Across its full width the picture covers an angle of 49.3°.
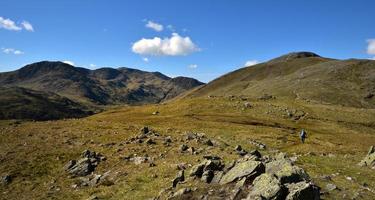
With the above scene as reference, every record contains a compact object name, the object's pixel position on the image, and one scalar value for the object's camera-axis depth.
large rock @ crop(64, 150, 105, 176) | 34.41
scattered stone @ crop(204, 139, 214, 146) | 41.76
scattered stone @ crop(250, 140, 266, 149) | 49.43
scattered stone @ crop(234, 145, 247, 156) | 38.03
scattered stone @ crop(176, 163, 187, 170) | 30.82
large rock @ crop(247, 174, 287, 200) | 20.66
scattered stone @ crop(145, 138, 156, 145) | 41.61
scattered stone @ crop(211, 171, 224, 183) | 25.30
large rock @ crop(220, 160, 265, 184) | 23.74
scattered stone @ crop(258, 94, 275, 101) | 124.80
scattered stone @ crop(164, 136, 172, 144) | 41.91
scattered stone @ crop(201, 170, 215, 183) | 25.89
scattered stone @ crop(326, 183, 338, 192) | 25.25
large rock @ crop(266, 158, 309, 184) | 22.50
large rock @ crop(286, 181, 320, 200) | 20.44
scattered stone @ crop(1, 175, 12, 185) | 33.41
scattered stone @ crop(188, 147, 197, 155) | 36.71
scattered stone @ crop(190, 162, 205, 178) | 27.14
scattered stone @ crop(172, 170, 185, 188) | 26.77
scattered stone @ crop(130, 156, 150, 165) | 34.96
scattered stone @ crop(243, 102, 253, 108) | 106.69
